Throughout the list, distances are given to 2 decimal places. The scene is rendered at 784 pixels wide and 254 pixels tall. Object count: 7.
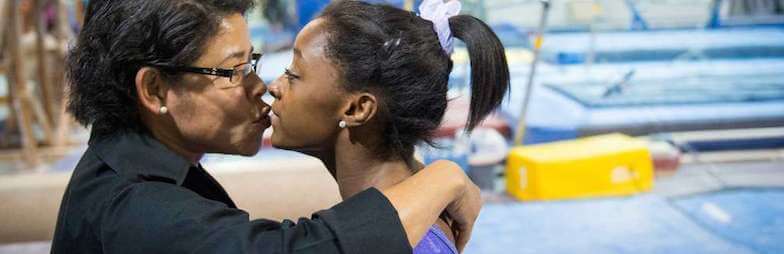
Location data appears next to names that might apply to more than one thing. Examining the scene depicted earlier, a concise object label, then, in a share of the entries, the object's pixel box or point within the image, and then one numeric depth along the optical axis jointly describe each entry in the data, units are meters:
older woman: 0.97
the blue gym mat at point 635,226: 3.16
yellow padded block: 3.90
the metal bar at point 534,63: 3.72
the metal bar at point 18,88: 4.41
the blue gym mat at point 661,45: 6.35
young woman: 1.20
